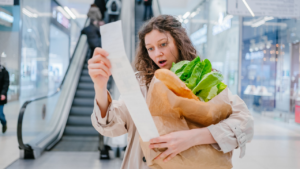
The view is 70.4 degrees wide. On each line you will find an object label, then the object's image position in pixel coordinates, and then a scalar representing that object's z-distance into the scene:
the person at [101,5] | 7.69
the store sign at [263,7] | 4.27
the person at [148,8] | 7.95
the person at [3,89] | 4.54
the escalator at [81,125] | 5.03
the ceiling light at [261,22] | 7.72
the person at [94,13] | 7.02
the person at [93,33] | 6.89
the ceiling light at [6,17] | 4.61
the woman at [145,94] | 0.72
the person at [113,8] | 8.66
